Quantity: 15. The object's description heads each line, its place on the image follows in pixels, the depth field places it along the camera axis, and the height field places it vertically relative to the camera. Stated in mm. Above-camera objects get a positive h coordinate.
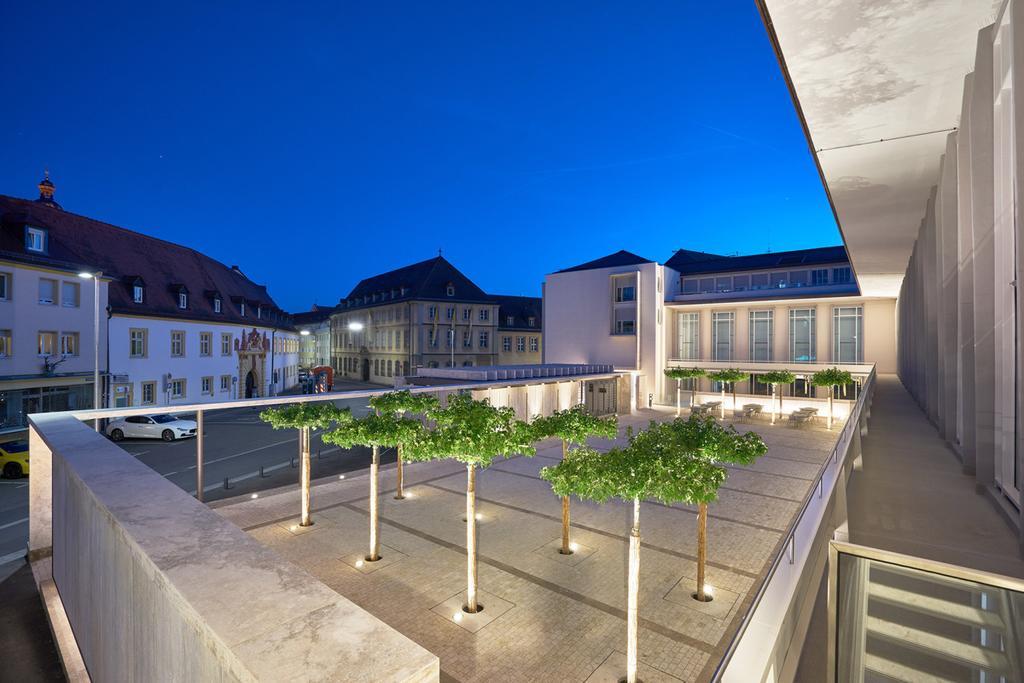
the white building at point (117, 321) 26641 +1541
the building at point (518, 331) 69688 +1556
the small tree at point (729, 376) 28500 -1933
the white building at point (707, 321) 34875 +1480
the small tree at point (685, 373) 30312 -1874
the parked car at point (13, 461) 19156 -4350
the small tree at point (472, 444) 6121 -1354
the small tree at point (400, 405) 10477 -1283
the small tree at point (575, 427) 8422 -1426
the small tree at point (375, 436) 7469 -1417
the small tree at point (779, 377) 27812 -1993
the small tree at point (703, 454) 5598 -1469
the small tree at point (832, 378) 25875 -1895
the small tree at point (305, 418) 9070 -1333
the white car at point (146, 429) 26297 -4395
